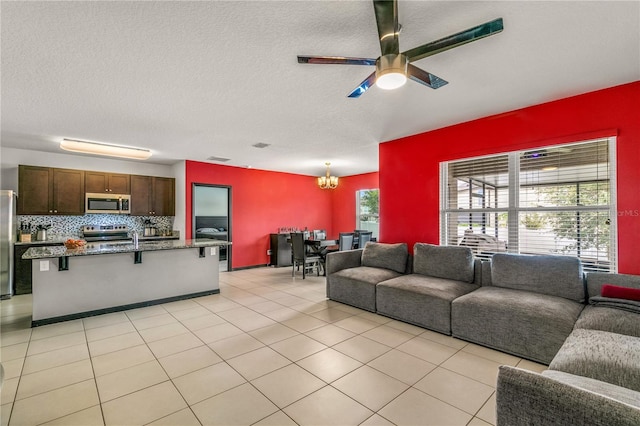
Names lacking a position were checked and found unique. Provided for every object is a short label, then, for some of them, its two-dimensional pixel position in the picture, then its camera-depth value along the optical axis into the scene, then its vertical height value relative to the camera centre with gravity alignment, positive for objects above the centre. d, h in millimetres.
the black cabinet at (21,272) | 4965 -966
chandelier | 6766 +744
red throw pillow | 2473 -676
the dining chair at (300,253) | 6316 -841
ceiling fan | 1700 +1047
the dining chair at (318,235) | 7442 -532
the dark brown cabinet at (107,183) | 5784 +649
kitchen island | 3588 -852
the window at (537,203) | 3041 +130
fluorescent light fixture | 4608 +1078
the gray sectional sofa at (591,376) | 970 -791
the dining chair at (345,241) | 6457 -600
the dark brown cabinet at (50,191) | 5188 +441
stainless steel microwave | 5743 +234
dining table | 6466 -740
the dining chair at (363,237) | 6863 -552
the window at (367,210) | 8305 +117
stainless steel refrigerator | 4707 -433
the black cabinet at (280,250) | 7582 -931
